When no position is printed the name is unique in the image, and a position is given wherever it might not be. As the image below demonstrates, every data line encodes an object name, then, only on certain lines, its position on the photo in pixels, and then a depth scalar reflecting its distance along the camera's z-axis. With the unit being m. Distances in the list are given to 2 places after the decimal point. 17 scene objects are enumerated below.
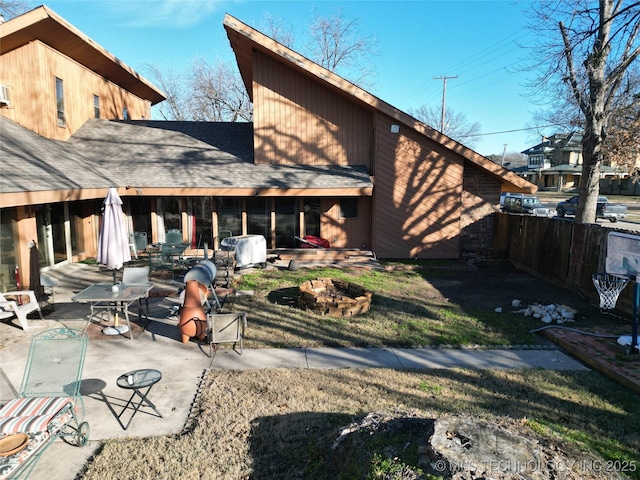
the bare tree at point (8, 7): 23.09
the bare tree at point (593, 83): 12.32
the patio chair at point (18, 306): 7.66
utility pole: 42.36
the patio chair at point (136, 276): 8.77
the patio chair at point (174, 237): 14.69
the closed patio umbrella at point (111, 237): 8.41
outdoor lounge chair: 3.74
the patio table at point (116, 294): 7.41
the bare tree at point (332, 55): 35.90
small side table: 4.82
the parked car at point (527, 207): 30.73
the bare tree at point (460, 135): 56.58
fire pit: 9.02
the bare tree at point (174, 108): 44.38
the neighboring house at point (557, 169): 52.75
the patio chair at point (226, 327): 6.87
